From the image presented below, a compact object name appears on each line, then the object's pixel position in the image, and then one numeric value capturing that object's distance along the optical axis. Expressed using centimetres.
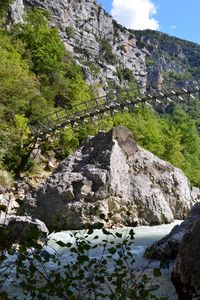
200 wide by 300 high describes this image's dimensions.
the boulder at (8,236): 271
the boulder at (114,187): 1611
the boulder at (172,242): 960
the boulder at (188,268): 596
